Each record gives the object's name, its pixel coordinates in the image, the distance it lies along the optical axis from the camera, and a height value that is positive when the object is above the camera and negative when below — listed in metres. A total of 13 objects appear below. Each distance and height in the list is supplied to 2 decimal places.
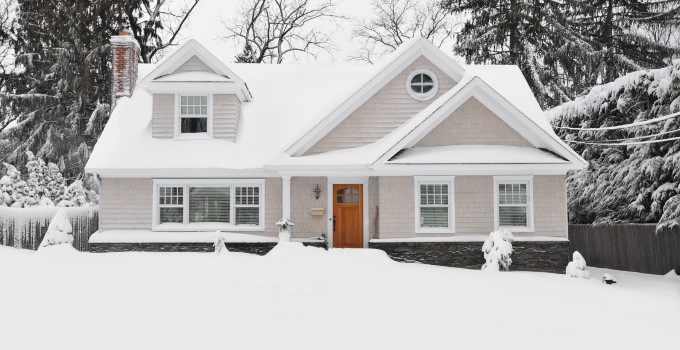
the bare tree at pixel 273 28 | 32.97 +10.09
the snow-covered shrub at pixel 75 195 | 23.64 +0.40
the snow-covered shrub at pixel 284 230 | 15.48 -0.68
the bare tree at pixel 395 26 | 33.62 +10.36
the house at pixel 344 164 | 15.79 +1.09
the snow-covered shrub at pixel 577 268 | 14.42 -1.59
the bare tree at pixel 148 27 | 28.48 +8.78
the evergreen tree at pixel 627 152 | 16.02 +1.62
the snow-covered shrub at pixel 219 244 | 15.30 -1.05
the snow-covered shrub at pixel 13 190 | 21.48 +0.56
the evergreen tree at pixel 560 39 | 26.66 +7.68
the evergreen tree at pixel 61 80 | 26.59 +6.05
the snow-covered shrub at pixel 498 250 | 14.88 -1.18
